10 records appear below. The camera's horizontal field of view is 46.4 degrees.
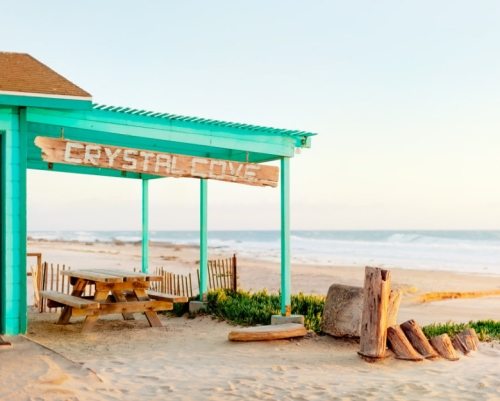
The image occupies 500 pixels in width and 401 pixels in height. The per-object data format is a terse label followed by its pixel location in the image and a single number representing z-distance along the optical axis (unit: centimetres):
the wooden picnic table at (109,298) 939
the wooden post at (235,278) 1334
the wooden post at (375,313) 744
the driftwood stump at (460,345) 820
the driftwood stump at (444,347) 777
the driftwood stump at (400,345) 752
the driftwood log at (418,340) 777
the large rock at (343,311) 880
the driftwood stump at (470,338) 834
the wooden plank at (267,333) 868
